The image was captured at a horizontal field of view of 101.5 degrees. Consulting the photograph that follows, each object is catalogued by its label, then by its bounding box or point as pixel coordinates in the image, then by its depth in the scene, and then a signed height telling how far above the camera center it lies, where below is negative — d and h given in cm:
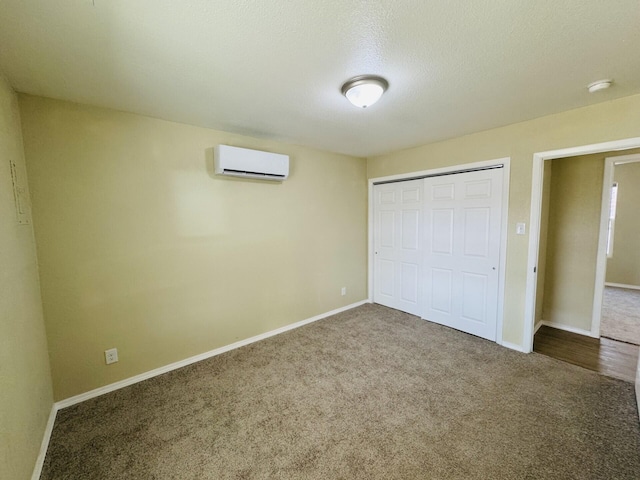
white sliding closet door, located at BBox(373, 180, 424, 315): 374 -40
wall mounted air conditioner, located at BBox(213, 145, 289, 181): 264 +63
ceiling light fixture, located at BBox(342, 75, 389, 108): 178 +91
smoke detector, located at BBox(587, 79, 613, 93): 186 +94
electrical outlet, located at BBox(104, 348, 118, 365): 224 -113
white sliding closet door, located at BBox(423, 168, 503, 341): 298 -39
